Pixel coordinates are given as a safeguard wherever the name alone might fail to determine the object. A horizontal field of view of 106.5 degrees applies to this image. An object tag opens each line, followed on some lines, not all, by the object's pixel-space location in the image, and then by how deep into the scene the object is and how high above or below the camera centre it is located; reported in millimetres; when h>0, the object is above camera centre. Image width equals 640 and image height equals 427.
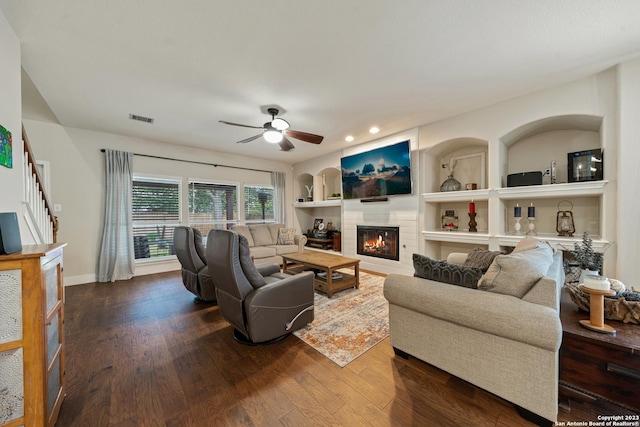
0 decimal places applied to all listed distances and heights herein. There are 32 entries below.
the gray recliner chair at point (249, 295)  2031 -747
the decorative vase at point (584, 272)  2374 -671
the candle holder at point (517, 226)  3555 -260
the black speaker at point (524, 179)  3176 +403
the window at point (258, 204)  6254 +243
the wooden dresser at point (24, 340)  1057 -564
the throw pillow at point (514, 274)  1492 -420
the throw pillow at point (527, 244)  2194 -349
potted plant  2446 -519
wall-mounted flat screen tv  4320 +769
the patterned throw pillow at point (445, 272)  1708 -470
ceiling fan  3334 +1114
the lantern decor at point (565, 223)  3189 -209
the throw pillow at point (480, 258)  2289 -494
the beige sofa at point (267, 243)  5027 -705
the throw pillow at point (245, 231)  5406 -404
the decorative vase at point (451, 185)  4051 +423
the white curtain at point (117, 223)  4285 -137
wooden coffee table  3405 -849
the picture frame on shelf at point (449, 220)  4328 -191
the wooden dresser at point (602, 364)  1244 -864
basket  1444 -636
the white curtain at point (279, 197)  6625 +437
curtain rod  4722 +1170
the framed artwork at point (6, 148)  1600 +479
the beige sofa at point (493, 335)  1307 -802
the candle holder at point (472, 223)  3983 -229
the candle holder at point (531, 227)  3398 -267
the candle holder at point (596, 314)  1373 -637
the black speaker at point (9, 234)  1117 -83
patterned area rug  2154 -1223
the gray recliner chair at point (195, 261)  3070 -618
